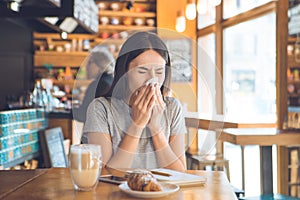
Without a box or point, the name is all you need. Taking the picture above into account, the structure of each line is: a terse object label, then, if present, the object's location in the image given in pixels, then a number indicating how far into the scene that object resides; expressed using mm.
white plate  1258
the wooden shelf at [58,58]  6850
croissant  1279
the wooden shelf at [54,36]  6938
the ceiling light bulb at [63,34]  5511
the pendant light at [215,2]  4736
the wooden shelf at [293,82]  4348
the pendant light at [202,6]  5340
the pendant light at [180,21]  6555
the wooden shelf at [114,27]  7137
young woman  1534
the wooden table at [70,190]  1300
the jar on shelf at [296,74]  4320
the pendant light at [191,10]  5633
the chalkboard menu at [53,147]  3783
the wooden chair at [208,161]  4297
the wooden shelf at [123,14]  7168
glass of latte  1316
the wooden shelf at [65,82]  6898
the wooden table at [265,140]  3174
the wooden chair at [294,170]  4277
